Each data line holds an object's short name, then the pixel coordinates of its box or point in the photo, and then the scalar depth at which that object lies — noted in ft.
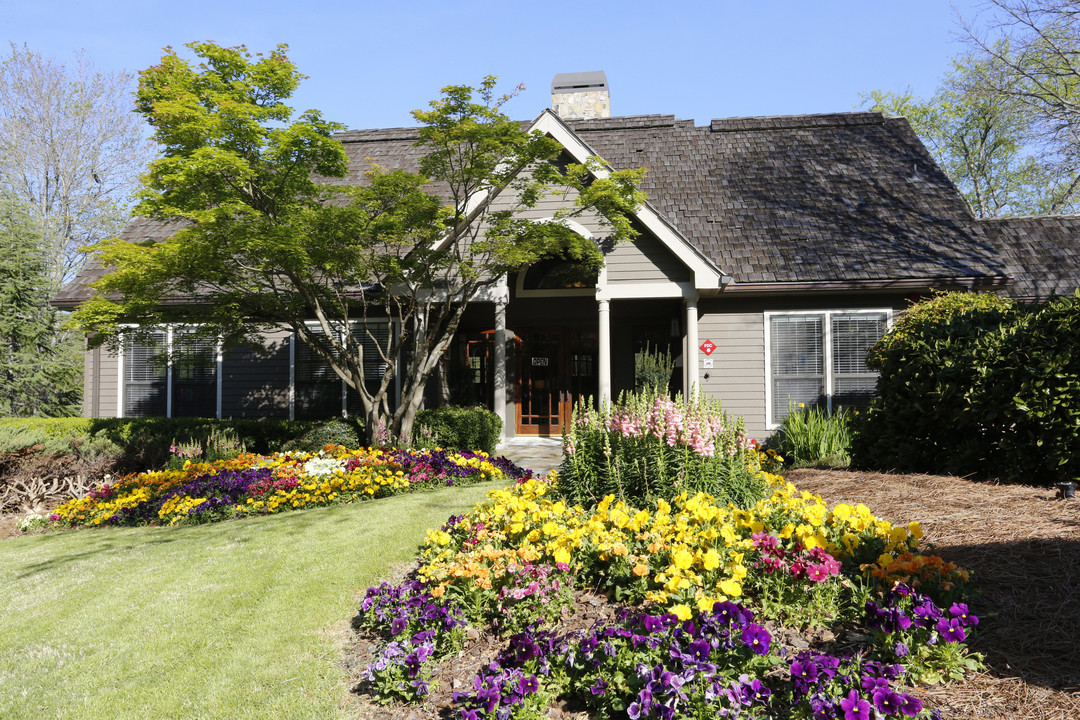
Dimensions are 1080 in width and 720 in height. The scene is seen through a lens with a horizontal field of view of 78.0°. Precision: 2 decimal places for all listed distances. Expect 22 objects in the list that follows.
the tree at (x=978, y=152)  96.17
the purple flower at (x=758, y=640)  9.00
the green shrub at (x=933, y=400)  19.11
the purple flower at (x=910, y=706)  7.92
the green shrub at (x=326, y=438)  34.88
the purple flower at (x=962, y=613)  9.27
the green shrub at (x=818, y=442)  28.66
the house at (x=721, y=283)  37.93
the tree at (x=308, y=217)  28.50
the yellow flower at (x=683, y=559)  10.55
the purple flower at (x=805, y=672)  8.50
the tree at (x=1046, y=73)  47.85
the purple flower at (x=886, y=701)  7.99
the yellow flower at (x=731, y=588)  10.02
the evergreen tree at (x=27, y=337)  55.47
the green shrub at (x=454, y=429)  34.94
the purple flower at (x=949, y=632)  9.12
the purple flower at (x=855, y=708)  7.92
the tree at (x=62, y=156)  78.23
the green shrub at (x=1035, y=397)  17.17
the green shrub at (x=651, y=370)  39.45
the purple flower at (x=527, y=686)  9.48
